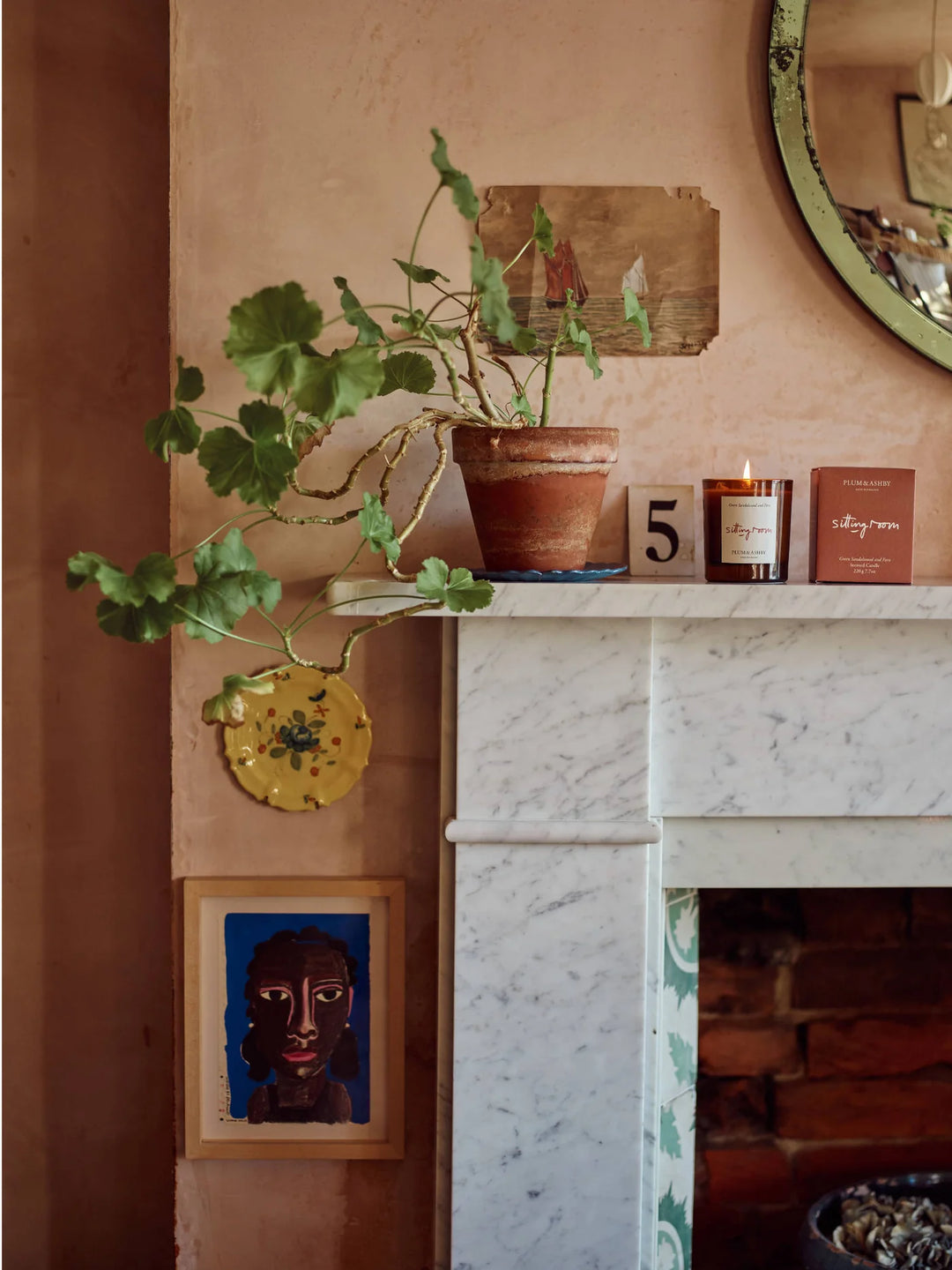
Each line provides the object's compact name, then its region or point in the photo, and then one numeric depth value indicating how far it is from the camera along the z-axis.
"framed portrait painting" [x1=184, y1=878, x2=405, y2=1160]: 1.18
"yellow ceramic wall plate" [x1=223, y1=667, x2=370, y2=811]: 1.17
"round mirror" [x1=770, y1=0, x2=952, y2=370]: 1.16
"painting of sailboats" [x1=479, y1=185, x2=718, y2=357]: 1.16
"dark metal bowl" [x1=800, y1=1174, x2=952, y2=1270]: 1.20
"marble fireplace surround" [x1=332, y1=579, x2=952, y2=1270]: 1.10
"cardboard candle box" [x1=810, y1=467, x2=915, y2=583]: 1.05
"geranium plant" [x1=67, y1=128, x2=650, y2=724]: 0.82
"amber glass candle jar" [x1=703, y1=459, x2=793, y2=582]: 1.04
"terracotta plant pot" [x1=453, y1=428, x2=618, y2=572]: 1.02
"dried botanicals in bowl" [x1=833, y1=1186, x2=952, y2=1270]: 1.24
